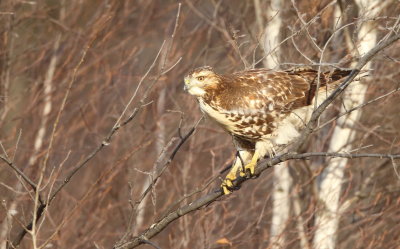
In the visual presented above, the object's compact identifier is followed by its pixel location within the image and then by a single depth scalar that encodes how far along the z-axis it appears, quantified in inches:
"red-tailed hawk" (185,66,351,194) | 417.4
